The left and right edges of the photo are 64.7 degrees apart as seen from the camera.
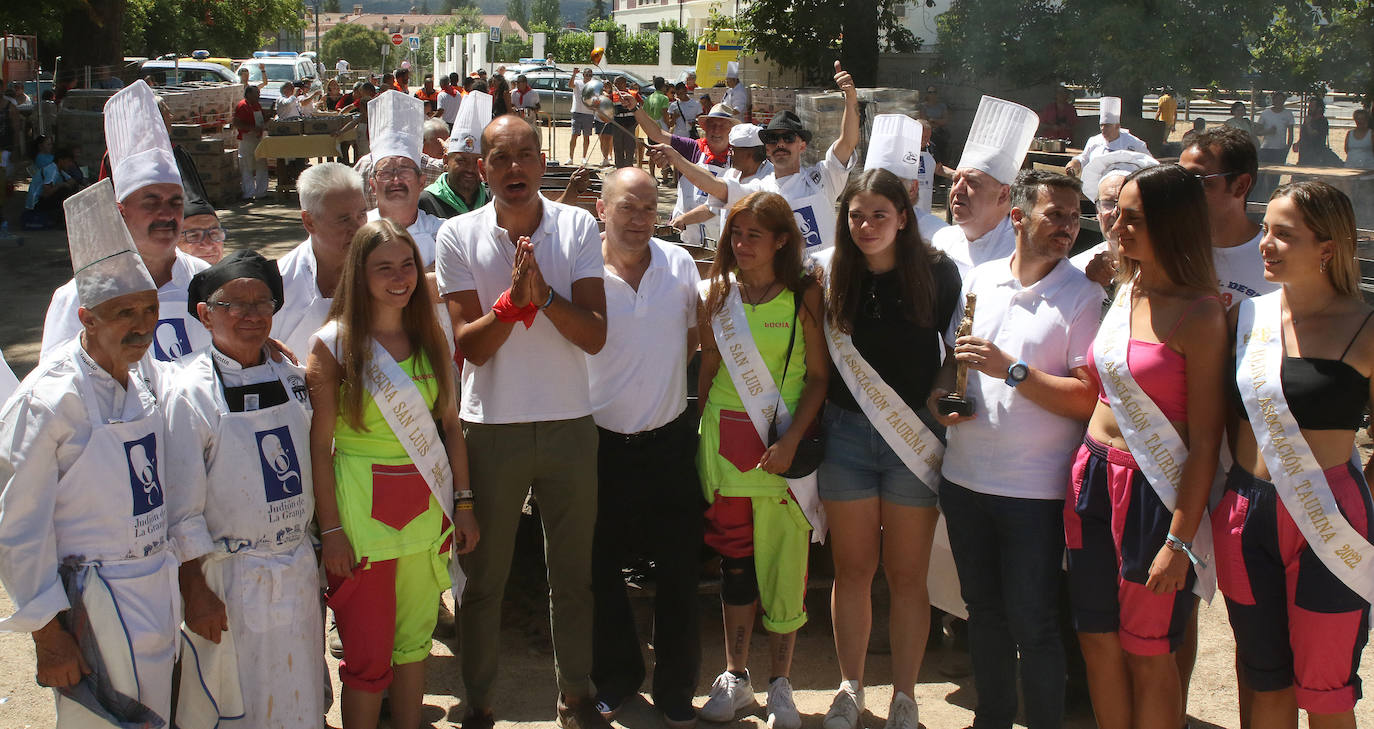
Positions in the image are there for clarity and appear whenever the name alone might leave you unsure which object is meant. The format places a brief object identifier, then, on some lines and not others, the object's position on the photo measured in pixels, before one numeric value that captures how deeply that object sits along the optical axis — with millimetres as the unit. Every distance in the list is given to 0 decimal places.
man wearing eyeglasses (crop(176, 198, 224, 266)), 4242
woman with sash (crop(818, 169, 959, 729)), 3531
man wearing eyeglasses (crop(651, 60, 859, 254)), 5816
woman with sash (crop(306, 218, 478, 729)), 3256
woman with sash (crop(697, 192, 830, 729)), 3672
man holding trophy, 3236
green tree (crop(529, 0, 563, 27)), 123750
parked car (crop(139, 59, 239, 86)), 25875
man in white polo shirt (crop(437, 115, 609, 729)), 3537
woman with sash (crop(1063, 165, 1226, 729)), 2953
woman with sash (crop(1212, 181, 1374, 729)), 2797
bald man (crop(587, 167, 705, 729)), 3752
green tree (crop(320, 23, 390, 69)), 75875
